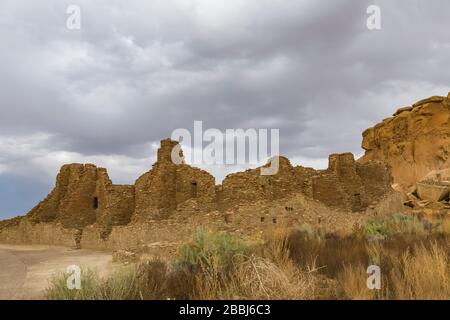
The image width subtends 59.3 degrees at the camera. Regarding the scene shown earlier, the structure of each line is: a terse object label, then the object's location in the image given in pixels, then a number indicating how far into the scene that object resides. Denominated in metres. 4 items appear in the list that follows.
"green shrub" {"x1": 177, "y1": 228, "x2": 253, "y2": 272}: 6.58
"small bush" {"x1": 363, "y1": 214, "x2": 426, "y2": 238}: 11.29
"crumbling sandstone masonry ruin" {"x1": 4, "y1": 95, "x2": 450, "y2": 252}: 18.55
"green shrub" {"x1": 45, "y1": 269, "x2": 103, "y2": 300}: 5.35
